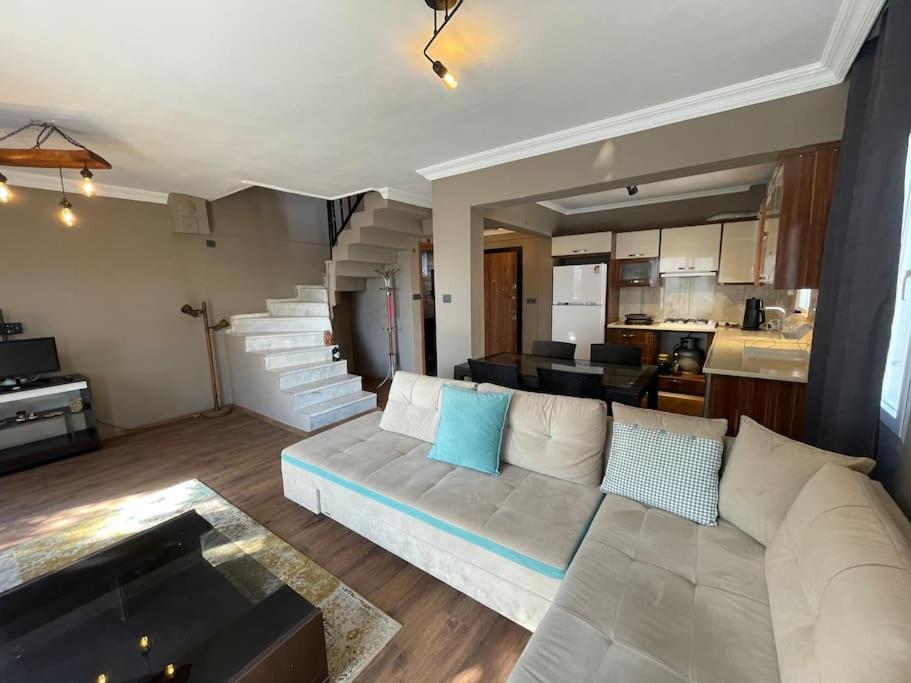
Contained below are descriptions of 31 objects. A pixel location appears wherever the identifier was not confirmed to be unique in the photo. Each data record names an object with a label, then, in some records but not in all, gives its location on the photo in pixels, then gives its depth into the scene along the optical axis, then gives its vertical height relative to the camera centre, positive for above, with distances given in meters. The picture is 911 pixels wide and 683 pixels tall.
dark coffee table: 1.21 -1.20
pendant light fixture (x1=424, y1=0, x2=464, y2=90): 1.44 +1.11
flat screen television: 3.25 -0.51
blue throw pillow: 2.10 -0.79
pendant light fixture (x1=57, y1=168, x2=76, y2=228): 2.59 +0.58
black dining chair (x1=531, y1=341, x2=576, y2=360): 3.66 -0.57
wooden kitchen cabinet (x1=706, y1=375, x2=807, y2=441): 2.42 -0.76
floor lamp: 4.49 -0.44
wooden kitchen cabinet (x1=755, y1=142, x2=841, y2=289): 2.11 +0.44
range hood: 4.57 +0.21
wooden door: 6.17 -0.12
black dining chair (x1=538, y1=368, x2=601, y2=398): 2.62 -0.65
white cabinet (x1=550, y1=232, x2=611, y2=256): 5.06 +0.66
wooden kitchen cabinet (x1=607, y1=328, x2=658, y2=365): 4.83 -0.65
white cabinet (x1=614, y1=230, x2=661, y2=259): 4.83 +0.62
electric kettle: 4.24 -0.29
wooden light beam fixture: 2.41 +0.94
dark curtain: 1.44 +0.23
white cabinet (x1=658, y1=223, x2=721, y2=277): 4.48 +0.49
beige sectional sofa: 0.91 -0.99
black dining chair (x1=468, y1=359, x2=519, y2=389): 2.96 -0.65
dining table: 2.59 -0.65
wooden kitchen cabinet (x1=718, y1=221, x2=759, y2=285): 4.30 +0.44
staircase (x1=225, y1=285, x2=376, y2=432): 4.05 -0.85
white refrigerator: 5.10 -0.19
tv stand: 3.23 -1.10
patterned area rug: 1.60 -1.46
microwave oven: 5.00 +0.25
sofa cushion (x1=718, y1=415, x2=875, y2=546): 1.37 -0.72
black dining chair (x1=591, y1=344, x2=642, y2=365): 3.30 -0.56
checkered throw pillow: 1.61 -0.82
